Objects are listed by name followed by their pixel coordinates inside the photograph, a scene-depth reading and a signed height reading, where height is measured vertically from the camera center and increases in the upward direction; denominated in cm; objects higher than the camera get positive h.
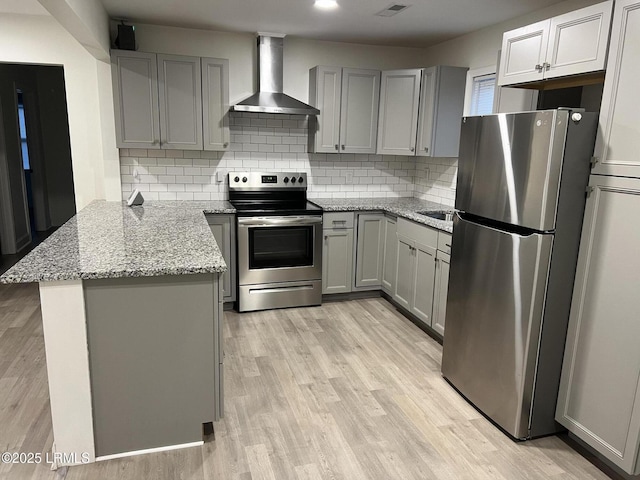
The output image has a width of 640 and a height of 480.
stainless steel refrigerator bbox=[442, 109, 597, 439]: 216 -47
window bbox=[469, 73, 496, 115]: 394 +56
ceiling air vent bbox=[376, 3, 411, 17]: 330 +106
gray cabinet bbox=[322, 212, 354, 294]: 428 -91
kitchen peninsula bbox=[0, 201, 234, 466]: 202 -89
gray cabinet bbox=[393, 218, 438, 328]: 360 -92
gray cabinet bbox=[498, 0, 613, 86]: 211 +57
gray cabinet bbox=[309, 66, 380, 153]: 433 +45
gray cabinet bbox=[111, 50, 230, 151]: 382 +41
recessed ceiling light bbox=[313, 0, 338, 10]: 322 +106
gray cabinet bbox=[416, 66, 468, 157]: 409 +44
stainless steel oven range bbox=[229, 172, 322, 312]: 402 -90
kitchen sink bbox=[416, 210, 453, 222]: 404 -49
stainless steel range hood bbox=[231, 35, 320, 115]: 410 +61
